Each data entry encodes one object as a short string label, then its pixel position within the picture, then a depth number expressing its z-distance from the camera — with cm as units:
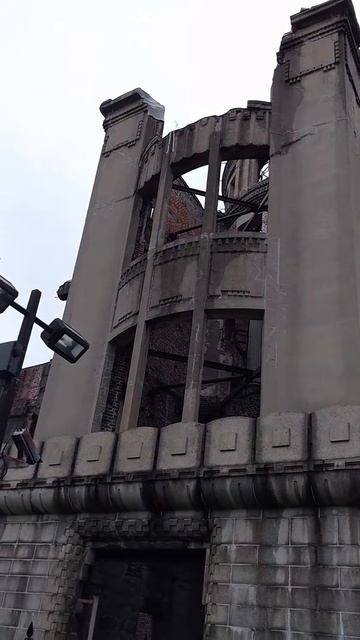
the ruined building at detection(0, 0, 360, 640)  882
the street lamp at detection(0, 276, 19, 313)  730
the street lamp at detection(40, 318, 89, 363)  773
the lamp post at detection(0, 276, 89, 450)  701
